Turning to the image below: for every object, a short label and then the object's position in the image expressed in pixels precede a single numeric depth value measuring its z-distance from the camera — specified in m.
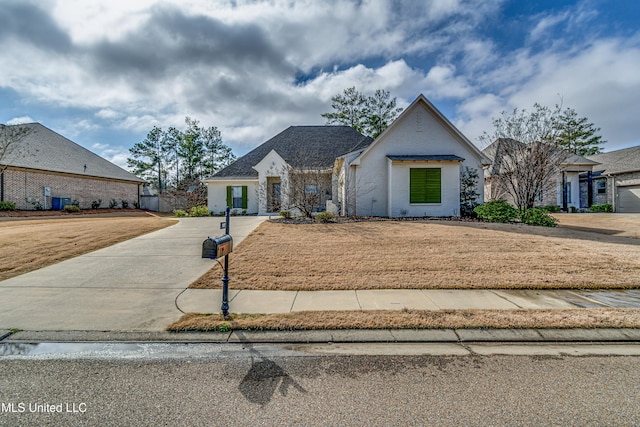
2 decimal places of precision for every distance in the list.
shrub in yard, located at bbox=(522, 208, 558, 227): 12.51
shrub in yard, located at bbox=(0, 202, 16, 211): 18.47
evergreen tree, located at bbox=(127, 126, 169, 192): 37.59
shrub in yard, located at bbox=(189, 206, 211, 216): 19.50
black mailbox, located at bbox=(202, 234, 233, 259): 3.95
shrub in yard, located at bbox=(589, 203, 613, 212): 22.11
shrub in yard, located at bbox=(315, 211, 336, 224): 12.81
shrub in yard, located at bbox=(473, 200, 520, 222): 13.21
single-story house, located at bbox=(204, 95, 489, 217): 15.12
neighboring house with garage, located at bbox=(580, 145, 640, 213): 21.75
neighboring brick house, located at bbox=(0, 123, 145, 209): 20.17
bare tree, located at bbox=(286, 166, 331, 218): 13.81
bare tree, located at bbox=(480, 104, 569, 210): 13.73
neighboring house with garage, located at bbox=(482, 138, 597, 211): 16.73
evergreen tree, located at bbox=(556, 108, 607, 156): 35.38
